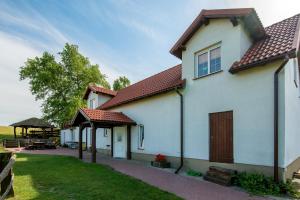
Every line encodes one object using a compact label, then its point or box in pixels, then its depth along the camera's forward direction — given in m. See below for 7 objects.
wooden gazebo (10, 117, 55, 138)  29.16
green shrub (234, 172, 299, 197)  6.65
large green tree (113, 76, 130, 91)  35.31
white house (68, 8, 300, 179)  7.36
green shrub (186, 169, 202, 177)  9.43
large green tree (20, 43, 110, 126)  32.34
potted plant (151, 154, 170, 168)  11.22
